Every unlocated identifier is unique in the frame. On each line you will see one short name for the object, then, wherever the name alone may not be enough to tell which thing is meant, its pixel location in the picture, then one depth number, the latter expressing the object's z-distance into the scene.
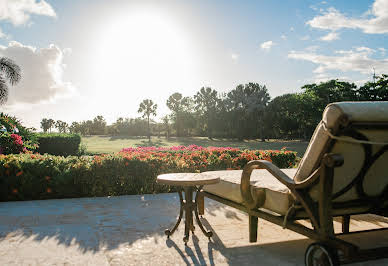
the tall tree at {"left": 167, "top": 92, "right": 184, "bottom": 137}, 70.50
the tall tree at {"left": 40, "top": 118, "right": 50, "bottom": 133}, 98.01
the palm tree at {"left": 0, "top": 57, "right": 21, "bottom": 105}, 22.73
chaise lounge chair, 2.44
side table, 3.74
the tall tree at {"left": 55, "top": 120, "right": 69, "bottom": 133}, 102.61
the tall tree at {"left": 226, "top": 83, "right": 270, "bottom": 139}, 57.97
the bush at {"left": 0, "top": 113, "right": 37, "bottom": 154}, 12.35
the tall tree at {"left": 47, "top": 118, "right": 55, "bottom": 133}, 99.00
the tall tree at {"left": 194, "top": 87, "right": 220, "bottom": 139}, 61.97
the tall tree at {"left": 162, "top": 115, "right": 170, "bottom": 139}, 72.62
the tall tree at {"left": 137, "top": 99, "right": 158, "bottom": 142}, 69.69
